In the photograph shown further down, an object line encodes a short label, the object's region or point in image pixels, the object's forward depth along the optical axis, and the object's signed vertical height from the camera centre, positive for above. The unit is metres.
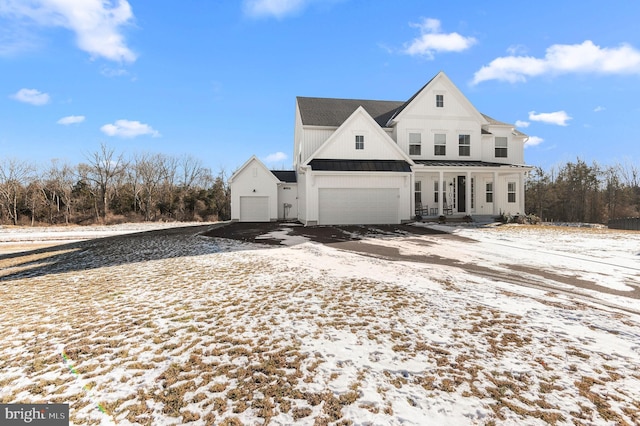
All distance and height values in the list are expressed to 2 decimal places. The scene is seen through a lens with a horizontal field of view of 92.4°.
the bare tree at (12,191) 35.50 +2.33
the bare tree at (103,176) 39.25 +4.33
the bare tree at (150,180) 39.18 +3.85
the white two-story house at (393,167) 18.69 +2.40
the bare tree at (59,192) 37.00 +2.26
